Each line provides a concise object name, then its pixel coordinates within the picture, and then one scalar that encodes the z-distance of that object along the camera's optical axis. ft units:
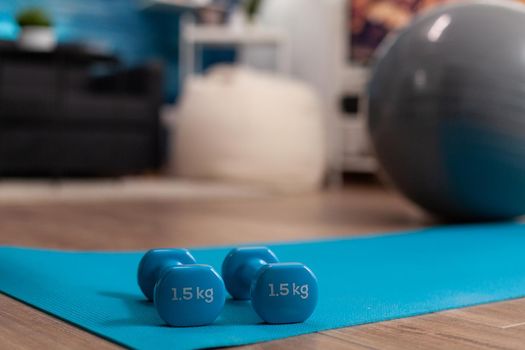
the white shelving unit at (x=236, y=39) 17.79
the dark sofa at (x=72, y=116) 13.26
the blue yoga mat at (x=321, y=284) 3.60
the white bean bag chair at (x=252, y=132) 14.51
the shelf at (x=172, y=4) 19.16
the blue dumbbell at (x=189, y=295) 3.55
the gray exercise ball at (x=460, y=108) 7.57
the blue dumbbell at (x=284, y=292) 3.60
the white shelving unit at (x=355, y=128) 16.12
